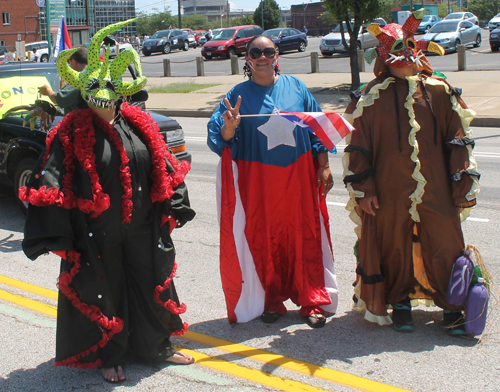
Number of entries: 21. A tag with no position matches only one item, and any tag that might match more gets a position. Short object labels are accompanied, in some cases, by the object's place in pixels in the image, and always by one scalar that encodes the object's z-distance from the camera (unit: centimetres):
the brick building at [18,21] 6128
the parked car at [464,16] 3679
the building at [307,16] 8006
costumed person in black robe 312
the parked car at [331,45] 3012
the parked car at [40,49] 3622
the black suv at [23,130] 679
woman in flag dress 392
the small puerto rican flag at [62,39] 1081
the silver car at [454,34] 2755
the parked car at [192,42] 4716
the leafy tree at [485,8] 5716
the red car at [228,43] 3303
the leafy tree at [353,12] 1541
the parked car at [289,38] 3316
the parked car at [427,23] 3856
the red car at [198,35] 4997
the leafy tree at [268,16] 6222
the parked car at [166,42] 4069
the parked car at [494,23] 2986
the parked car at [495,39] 2664
